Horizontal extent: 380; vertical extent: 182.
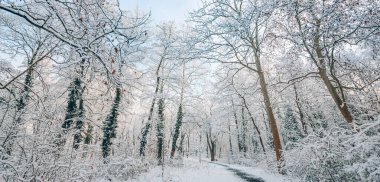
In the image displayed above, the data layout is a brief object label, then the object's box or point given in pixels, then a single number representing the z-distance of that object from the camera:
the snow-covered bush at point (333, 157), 4.29
